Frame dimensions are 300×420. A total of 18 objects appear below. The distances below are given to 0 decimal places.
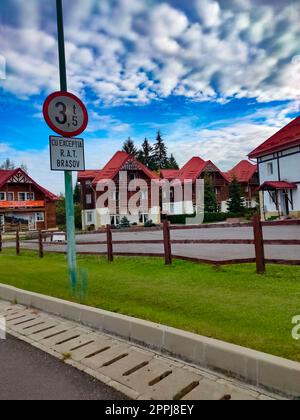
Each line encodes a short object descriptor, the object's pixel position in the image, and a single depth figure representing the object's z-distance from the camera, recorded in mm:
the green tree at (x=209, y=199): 50594
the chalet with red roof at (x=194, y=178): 52112
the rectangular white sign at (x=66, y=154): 6395
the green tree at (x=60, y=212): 57650
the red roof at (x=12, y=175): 45969
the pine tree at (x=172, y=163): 88981
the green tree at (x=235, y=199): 48812
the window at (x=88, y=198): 47800
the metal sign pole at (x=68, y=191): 6734
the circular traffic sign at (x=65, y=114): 6297
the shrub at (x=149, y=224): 42759
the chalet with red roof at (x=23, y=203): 46188
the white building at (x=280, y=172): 31516
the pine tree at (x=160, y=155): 89625
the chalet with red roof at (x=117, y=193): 45938
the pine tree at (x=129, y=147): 84875
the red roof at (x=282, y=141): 31028
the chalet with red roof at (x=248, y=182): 59131
